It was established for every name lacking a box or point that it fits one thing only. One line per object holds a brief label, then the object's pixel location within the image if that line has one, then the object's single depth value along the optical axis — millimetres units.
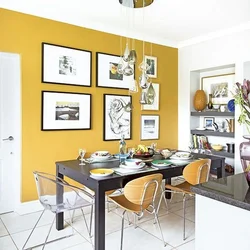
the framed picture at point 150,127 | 4543
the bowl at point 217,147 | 4545
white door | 3324
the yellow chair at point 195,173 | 2848
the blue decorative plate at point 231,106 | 4211
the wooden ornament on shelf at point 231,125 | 4318
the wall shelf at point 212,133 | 4324
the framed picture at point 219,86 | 4500
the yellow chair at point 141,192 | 2336
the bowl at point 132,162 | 2652
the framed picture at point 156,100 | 4645
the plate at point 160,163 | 2790
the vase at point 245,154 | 1479
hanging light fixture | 2807
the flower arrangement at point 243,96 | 1389
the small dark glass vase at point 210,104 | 4762
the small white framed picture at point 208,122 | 4852
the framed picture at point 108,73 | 3980
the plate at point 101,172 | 2315
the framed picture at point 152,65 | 4559
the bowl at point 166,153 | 3268
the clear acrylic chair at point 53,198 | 2463
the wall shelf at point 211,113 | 4330
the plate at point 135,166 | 2617
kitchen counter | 1212
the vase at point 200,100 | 4723
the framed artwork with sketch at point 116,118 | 4082
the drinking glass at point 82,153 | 2944
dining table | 2193
